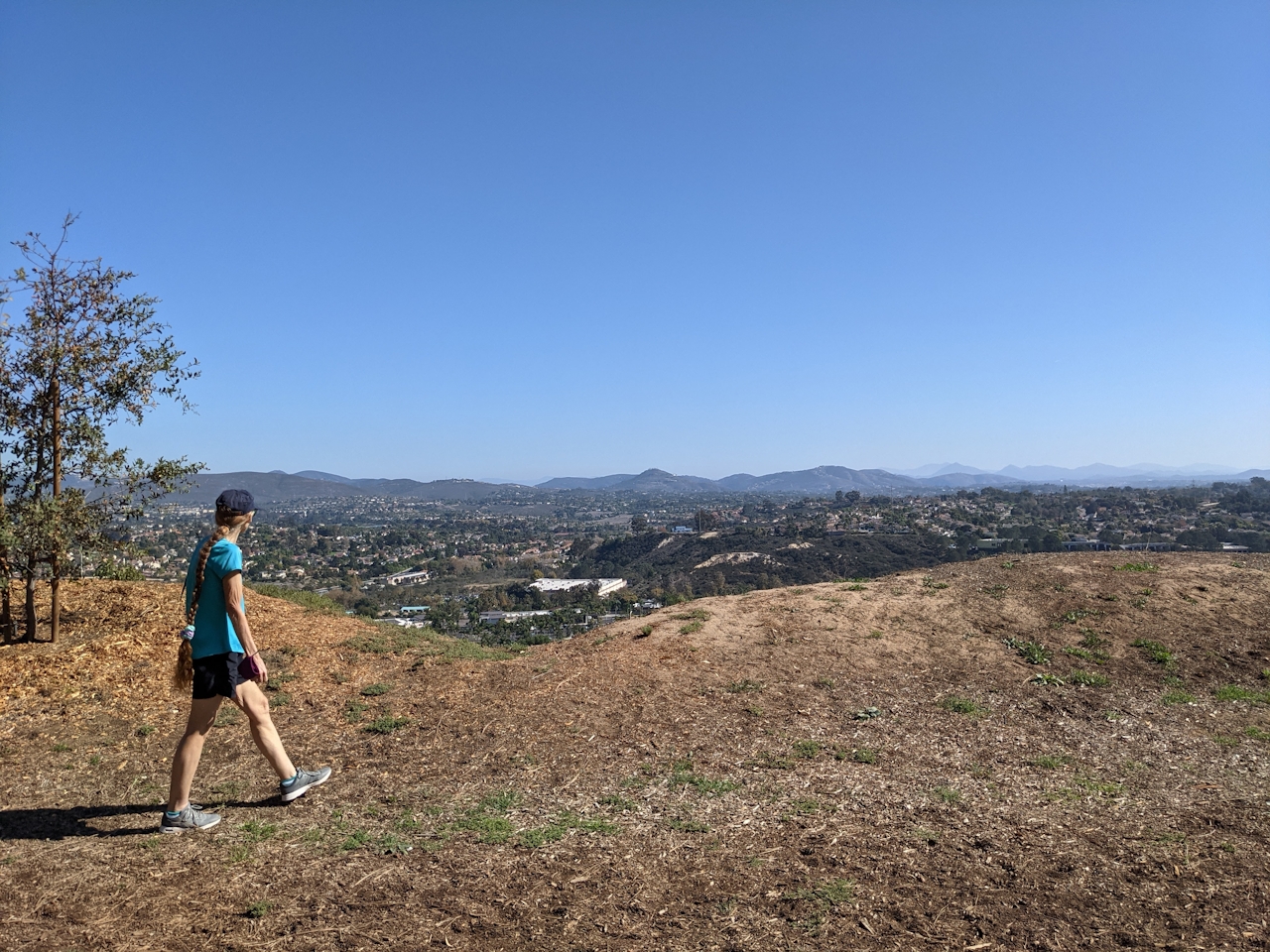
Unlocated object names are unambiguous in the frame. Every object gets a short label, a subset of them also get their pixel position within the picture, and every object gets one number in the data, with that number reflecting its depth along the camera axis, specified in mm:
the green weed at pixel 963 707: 7457
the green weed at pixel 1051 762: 6051
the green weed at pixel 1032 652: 9203
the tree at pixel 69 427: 8133
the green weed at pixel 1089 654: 9172
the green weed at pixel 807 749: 6297
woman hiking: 4816
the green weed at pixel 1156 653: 9031
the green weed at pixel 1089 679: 8406
